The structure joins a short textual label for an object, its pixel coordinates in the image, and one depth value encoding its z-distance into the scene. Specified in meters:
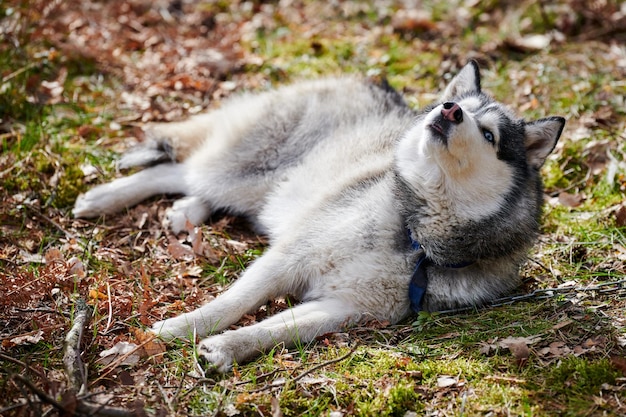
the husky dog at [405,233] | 3.73
